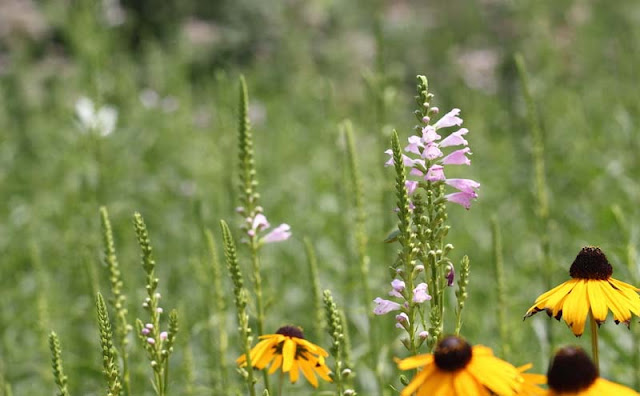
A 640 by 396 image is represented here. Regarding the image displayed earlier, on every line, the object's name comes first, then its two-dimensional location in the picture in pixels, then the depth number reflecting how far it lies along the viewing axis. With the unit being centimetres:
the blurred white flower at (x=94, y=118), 224
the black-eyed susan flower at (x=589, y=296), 102
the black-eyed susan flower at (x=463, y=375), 95
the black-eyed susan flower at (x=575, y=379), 94
